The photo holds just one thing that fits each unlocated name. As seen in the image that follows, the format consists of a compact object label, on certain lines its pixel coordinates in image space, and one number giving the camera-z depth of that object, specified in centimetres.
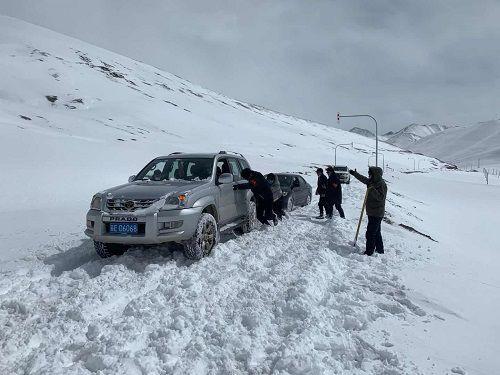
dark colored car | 1360
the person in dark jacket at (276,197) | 1154
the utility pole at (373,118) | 3302
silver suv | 625
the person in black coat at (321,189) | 1252
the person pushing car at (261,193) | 938
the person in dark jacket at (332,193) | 1203
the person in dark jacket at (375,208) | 768
